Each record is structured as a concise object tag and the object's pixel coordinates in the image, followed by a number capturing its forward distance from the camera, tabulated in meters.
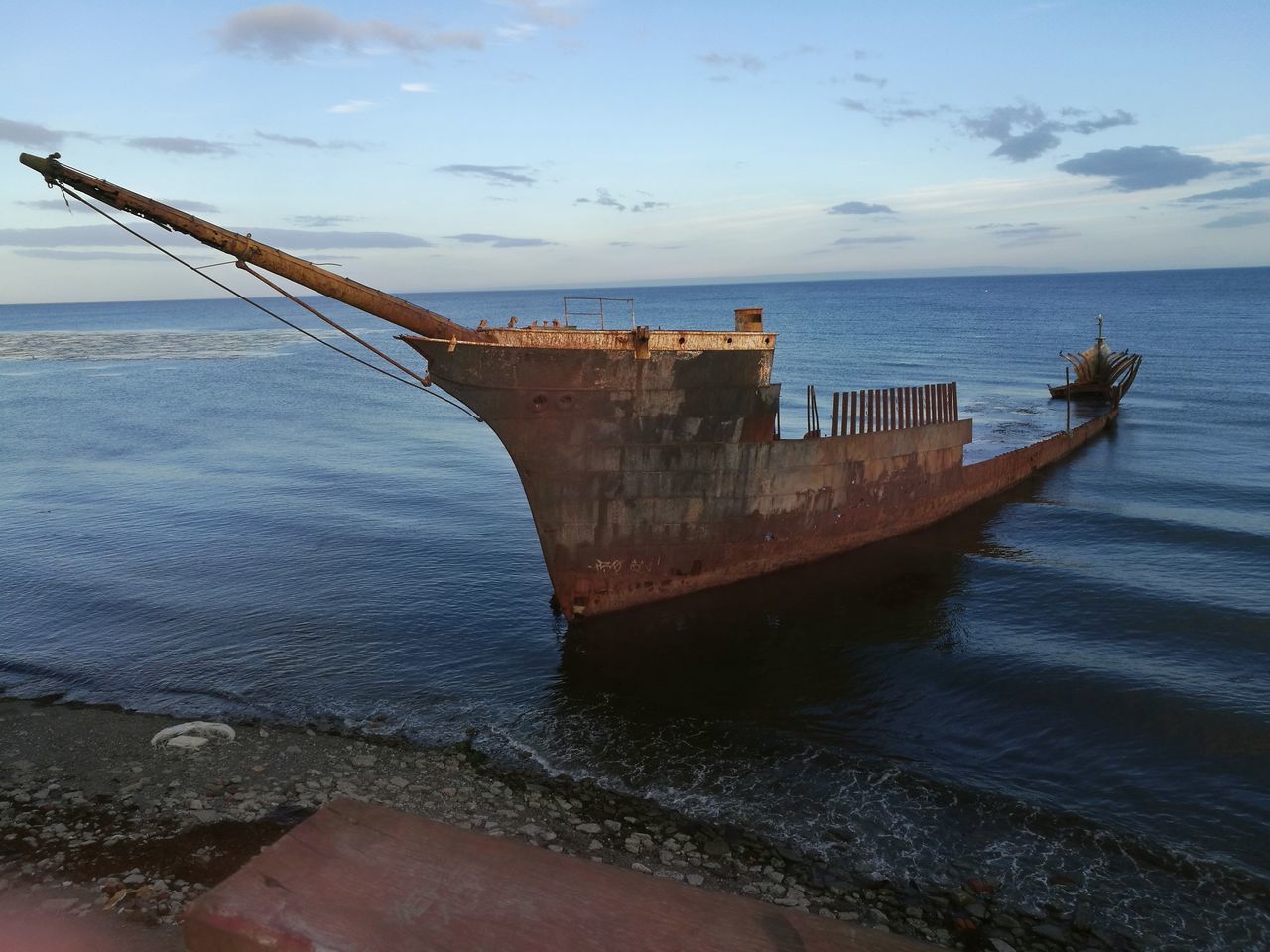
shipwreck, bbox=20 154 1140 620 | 16.47
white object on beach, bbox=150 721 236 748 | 12.96
